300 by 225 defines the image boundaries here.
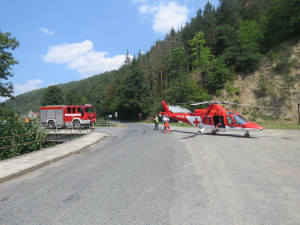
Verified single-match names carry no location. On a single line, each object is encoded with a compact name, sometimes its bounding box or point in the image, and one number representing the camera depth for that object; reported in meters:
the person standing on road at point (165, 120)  20.22
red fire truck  25.20
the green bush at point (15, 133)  14.92
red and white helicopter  14.64
